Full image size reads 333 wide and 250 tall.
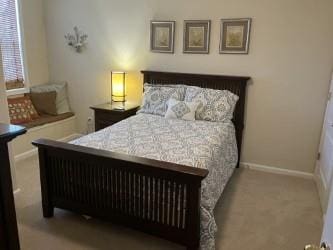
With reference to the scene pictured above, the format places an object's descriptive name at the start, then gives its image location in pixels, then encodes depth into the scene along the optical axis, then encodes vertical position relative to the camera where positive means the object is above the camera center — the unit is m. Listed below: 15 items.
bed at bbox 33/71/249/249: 1.99 -0.94
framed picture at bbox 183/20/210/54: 3.60 +0.29
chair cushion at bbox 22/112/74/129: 3.96 -0.93
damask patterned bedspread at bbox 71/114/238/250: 2.18 -0.77
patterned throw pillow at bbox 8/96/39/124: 3.91 -0.77
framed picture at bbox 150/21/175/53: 3.77 +0.30
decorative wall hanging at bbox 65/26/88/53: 4.33 +0.26
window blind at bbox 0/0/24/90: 3.97 +0.13
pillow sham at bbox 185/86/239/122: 3.38 -0.51
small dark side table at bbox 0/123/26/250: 1.29 -0.66
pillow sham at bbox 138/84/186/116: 3.60 -0.49
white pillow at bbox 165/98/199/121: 3.39 -0.60
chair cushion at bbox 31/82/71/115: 4.41 -0.55
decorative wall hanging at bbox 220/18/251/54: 3.40 +0.29
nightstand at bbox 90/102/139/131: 3.81 -0.75
